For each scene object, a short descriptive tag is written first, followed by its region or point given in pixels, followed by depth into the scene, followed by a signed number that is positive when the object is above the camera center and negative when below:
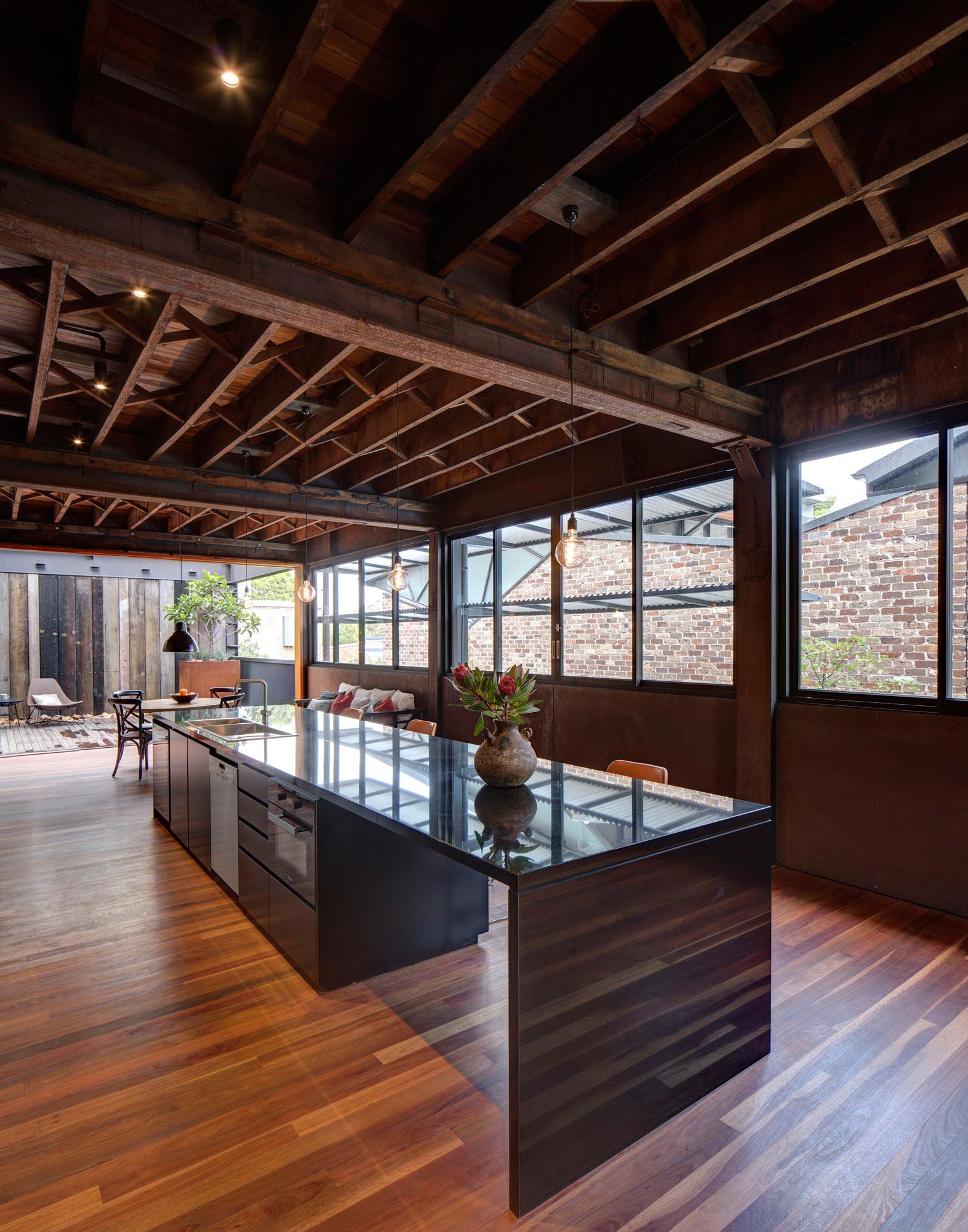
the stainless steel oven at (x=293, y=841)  2.56 -0.93
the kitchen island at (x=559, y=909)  1.65 -0.96
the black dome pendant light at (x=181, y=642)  5.73 -0.24
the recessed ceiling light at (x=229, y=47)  1.64 +1.41
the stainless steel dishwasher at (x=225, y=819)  3.38 -1.09
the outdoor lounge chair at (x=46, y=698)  10.82 -1.38
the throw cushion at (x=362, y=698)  7.95 -1.03
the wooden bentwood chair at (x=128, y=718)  6.52 -1.08
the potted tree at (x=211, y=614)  11.04 +0.02
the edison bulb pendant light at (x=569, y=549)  3.23 +0.31
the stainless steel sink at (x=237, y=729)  3.87 -0.72
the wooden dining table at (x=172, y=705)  6.28 -0.90
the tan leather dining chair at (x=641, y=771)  2.89 -0.72
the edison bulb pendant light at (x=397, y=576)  4.46 +0.25
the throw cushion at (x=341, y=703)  8.34 -1.13
